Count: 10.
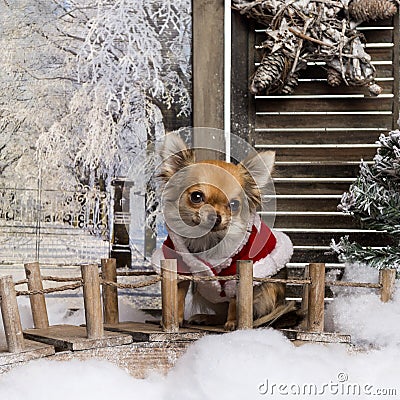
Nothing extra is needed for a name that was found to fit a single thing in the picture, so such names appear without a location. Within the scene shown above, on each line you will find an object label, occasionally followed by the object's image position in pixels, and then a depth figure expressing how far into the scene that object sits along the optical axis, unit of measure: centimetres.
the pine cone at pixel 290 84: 146
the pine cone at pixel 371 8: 145
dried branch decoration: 143
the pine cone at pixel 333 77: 145
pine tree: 131
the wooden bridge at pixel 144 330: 111
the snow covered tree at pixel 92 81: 151
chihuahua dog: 119
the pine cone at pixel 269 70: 143
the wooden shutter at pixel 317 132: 149
